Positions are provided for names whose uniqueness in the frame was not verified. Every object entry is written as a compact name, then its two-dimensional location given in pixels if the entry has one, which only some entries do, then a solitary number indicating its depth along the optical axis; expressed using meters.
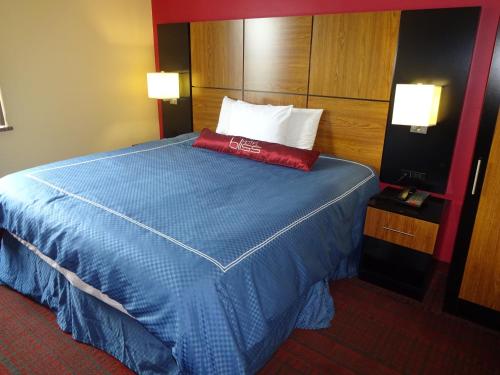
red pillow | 2.41
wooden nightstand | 2.09
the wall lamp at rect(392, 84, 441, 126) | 2.11
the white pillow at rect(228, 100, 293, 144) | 2.71
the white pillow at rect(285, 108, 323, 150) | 2.72
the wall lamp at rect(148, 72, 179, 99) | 3.40
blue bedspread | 1.27
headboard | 2.50
